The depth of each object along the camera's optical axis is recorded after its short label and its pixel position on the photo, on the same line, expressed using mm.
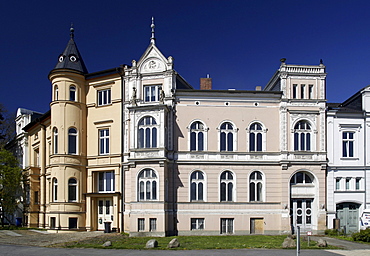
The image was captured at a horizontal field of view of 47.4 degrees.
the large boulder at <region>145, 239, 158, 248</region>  24188
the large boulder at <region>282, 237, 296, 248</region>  24297
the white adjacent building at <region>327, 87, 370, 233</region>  33469
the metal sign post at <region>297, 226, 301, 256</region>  15677
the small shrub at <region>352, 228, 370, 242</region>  27294
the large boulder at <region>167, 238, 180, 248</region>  24047
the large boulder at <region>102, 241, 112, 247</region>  24844
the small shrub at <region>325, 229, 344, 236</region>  31734
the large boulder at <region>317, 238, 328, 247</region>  24562
